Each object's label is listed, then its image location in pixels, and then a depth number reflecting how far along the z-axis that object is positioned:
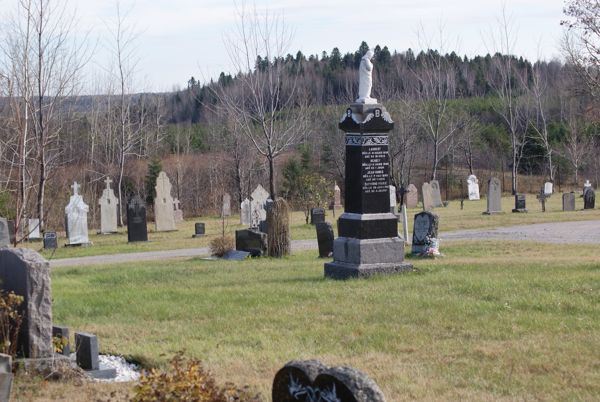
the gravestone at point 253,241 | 20.67
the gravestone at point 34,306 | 8.36
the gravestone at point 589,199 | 38.69
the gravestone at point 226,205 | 41.65
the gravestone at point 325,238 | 19.83
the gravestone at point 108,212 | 33.72
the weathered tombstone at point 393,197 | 30.95
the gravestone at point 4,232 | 20.55
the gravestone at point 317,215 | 33.56
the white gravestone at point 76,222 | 28.77
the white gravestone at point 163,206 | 34.31
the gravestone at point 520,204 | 37.88
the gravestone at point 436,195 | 45.53
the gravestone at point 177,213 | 41.88
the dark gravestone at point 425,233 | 18.20
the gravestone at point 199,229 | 31.51
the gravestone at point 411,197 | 46.91
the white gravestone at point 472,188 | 51.56
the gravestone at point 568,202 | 38.03
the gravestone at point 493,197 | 36.88
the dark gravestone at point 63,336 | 8.80
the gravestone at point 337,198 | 45.28
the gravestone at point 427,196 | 41.25
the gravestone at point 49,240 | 26.44
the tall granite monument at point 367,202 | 14.95
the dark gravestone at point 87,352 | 8.63
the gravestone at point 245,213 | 37.00
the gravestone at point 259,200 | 30.89
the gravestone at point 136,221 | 28.68
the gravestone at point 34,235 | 31.98
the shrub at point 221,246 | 21.06
